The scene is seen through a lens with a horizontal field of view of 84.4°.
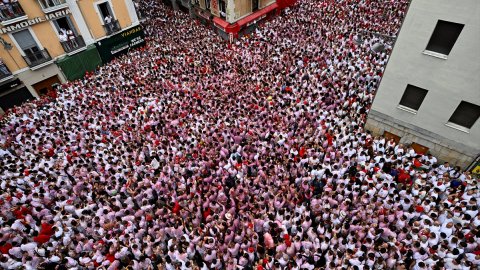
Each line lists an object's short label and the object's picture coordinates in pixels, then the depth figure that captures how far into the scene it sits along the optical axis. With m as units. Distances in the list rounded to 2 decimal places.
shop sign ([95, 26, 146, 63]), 20.00
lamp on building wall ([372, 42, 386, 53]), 15.26
